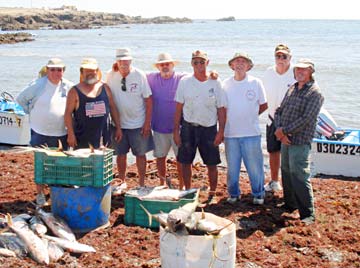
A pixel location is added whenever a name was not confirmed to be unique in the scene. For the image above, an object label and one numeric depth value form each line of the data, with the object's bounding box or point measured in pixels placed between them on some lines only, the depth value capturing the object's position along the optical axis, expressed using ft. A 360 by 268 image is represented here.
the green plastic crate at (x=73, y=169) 21.56
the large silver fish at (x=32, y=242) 19.21
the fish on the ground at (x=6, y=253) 19.19
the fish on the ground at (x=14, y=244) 19.53
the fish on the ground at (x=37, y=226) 20.49
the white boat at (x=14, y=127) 43.93
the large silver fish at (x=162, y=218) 17.57
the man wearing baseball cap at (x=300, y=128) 22.84
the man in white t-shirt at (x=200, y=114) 24.38
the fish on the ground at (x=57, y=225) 20.94
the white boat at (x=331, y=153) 36.09
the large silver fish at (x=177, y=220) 17.03
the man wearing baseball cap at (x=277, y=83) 26.50
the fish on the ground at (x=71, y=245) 20.26
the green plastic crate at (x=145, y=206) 22.02
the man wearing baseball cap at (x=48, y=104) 24.52
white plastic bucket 16.79
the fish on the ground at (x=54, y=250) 19.53
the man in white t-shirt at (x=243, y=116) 24.50
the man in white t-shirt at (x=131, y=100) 25.35
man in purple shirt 25.62
